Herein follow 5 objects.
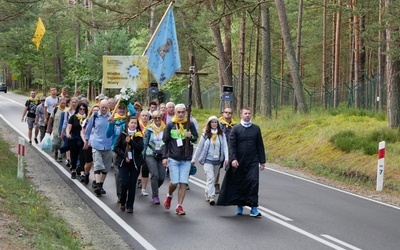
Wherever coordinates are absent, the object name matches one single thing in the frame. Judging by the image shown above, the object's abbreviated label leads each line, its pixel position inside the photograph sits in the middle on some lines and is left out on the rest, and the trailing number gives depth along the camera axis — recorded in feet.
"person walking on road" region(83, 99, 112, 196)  47.44
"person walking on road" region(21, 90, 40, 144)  81.85
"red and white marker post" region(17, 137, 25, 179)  51.02
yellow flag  130.31
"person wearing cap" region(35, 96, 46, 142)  76.54
